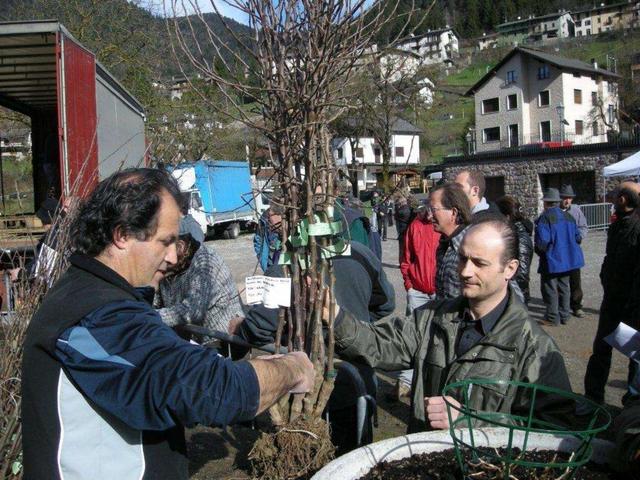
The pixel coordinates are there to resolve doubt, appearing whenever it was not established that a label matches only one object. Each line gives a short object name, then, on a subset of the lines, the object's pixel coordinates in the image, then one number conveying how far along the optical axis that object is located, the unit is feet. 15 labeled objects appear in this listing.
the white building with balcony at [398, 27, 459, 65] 375.37
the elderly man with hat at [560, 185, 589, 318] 29.17
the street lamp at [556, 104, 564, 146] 179.42
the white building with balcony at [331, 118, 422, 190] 191.92
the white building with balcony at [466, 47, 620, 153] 188.14
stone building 112.68
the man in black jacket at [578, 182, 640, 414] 16.65
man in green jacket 7.79
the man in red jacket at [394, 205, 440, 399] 19.27
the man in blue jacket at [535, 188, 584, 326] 27.91
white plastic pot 6.85
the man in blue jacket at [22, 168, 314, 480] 5.09
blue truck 78.15
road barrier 84.12
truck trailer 23.34
